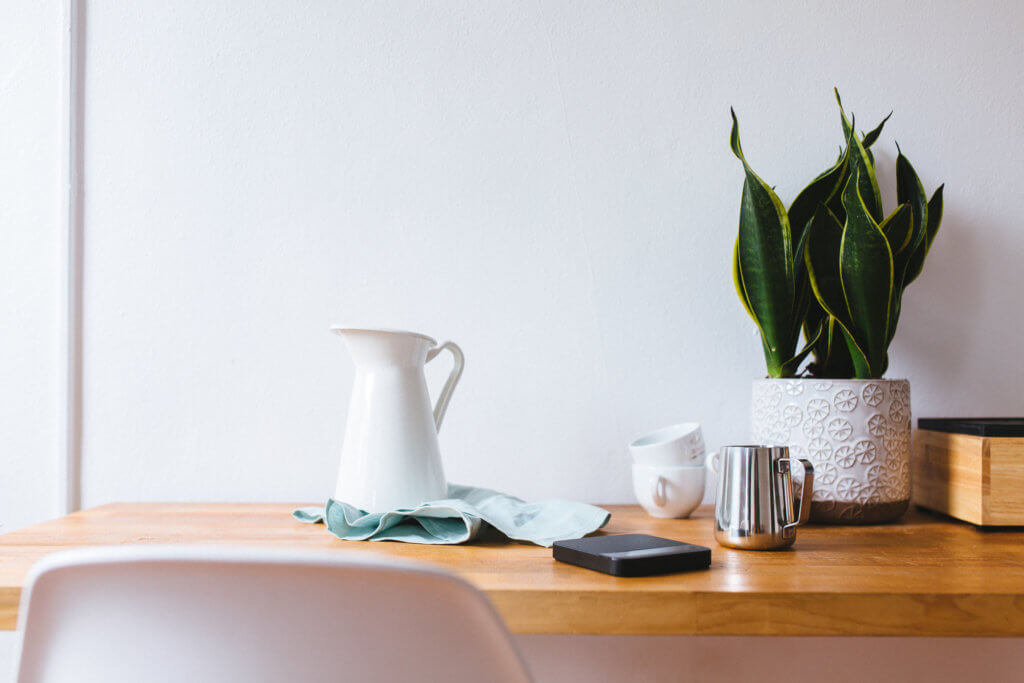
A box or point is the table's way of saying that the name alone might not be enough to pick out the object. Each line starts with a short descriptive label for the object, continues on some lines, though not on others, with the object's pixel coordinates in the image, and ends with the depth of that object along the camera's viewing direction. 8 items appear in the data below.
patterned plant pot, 0.94
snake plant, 0.94
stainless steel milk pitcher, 0.80
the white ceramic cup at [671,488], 0.97
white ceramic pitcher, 0.89
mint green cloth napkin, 0.83
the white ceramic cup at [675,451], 0.98
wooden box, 0.88
